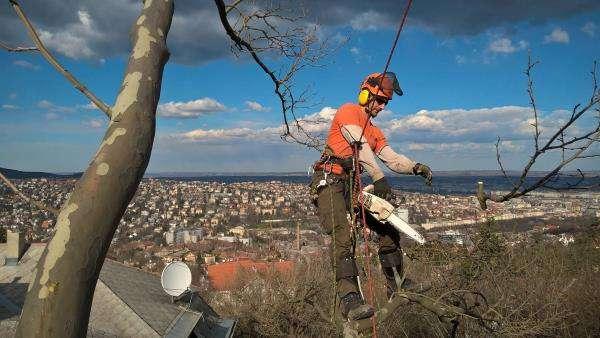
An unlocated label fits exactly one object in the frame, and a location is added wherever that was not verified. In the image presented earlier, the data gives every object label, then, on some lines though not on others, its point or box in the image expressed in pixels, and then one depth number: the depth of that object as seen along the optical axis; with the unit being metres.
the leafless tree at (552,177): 3.11
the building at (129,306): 12.91
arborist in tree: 4.44
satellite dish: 15.53
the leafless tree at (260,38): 3.29
